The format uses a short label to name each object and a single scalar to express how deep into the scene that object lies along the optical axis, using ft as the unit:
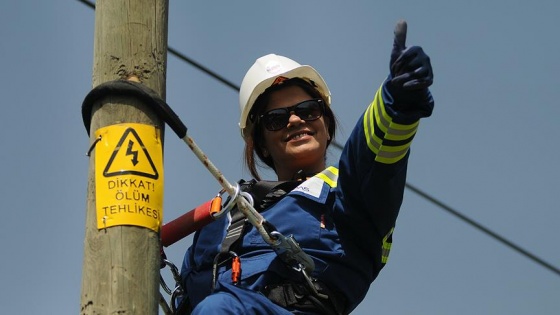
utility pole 21.11
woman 24.44
